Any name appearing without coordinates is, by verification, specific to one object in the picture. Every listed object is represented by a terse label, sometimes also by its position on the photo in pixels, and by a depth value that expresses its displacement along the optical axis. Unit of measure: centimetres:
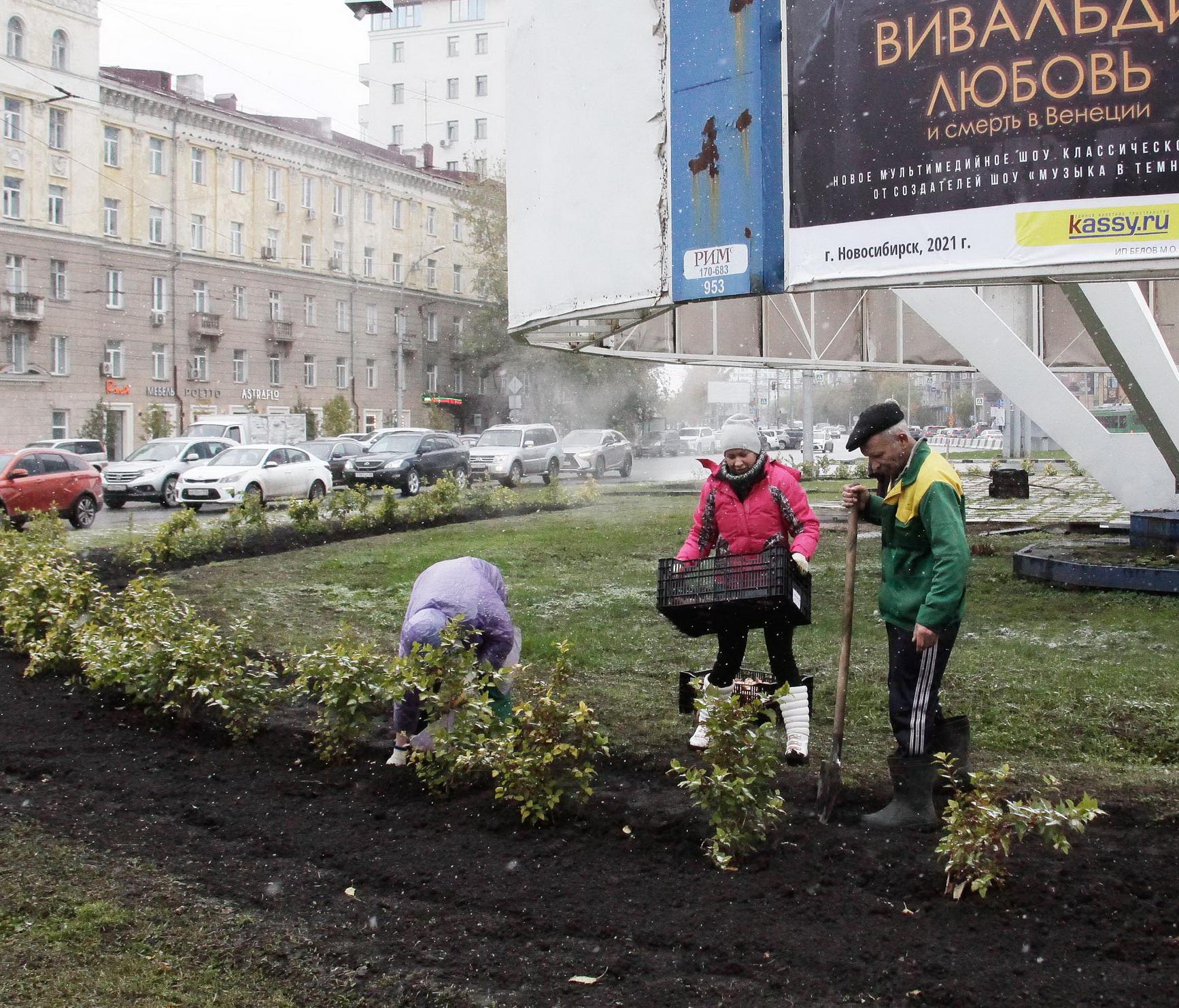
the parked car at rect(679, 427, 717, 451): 6294
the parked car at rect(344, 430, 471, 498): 3209
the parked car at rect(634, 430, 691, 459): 6231
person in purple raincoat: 549
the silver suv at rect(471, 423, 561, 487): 3531
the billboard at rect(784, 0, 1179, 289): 691
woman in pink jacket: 564
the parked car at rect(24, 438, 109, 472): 3631
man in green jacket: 461
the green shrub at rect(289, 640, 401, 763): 559
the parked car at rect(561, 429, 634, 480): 4047
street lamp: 6144
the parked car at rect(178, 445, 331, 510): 2631
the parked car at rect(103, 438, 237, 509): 2786
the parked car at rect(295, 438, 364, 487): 3544
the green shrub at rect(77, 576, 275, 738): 616
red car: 2017
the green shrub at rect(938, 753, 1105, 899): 386
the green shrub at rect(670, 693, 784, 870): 429
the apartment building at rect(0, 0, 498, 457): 4369
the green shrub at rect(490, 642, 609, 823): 478
